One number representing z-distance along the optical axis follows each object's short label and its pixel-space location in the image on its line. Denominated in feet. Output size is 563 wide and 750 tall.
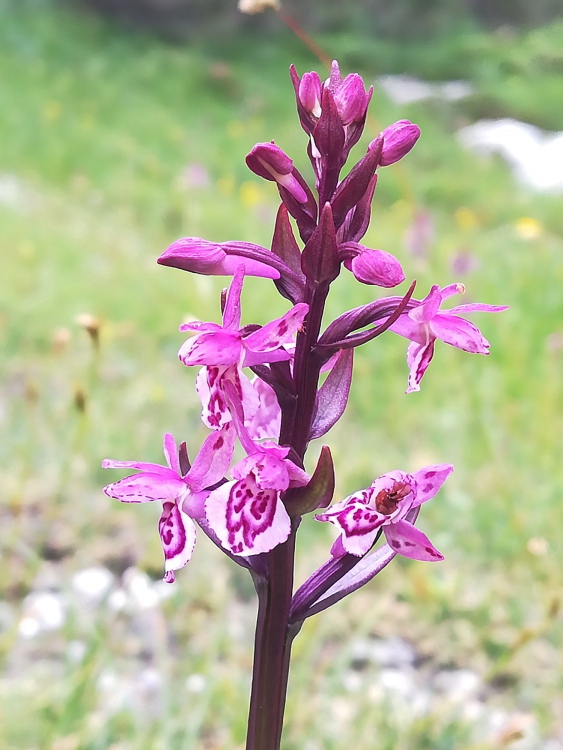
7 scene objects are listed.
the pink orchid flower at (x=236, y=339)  0.58
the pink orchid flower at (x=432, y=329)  0.60
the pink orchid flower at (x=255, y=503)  0.57
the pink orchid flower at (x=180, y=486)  0.60
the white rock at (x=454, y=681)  1.04
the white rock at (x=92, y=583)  1.13
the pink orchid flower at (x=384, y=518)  0.59
